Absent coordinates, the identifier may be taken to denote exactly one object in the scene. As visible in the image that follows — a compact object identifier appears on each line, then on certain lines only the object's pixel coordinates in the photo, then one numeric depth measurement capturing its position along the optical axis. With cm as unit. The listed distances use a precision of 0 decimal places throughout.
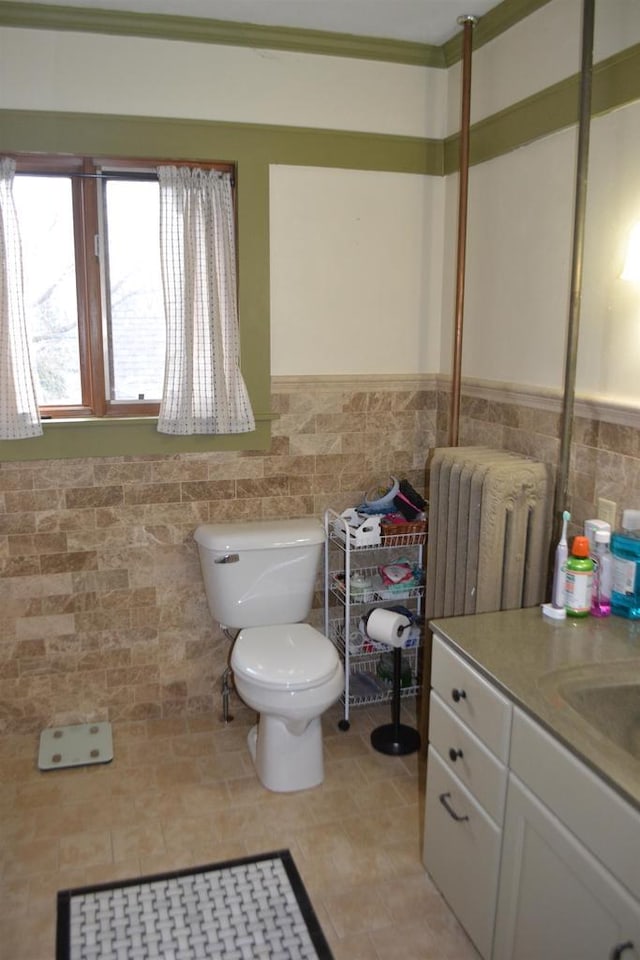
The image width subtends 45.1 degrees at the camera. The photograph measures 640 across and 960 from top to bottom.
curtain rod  266
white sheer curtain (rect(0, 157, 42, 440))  254
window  269
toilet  248
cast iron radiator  225
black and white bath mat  195
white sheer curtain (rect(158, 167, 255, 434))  268
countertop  138
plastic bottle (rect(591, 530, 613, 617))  195
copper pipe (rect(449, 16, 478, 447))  261
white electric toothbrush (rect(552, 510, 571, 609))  196
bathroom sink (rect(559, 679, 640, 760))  161
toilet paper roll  268
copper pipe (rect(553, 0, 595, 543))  204
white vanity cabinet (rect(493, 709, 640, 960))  127
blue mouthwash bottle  189
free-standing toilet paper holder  278
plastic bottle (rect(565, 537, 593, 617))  191
